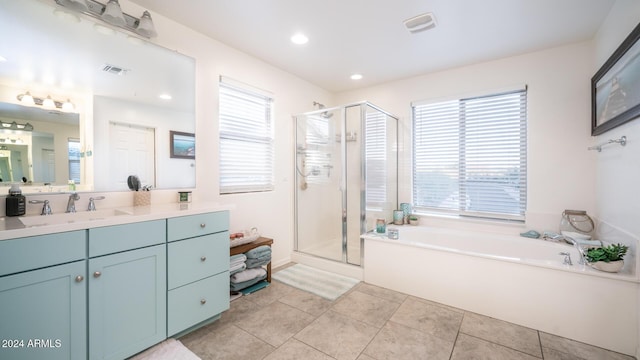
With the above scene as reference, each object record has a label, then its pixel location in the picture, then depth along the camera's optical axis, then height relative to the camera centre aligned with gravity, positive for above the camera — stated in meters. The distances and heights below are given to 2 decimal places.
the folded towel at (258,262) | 2.54 -0.83
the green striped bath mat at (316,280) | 2.56 -1.11
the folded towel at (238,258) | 2.39 -0.76
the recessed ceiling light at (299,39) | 2.44 +1.38
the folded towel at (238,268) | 2.39 -0.84
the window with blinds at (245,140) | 2.67 +0.44
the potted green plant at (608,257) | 1.75 -0.55
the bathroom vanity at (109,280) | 1.17 -0.57
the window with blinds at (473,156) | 2.93 +0.29
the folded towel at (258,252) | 2.53 -0.73
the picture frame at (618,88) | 1.65 +0.69
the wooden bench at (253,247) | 2.41 -0.67
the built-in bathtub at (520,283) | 1.73 -0.86
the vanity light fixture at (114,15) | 1.71 +1.16
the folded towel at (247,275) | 2.41 -0.94
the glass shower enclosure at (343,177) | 3.03 +0.03
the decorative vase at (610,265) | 1.74 -0.60
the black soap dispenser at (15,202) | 1.48 -0.13
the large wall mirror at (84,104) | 1.54 +0.55
